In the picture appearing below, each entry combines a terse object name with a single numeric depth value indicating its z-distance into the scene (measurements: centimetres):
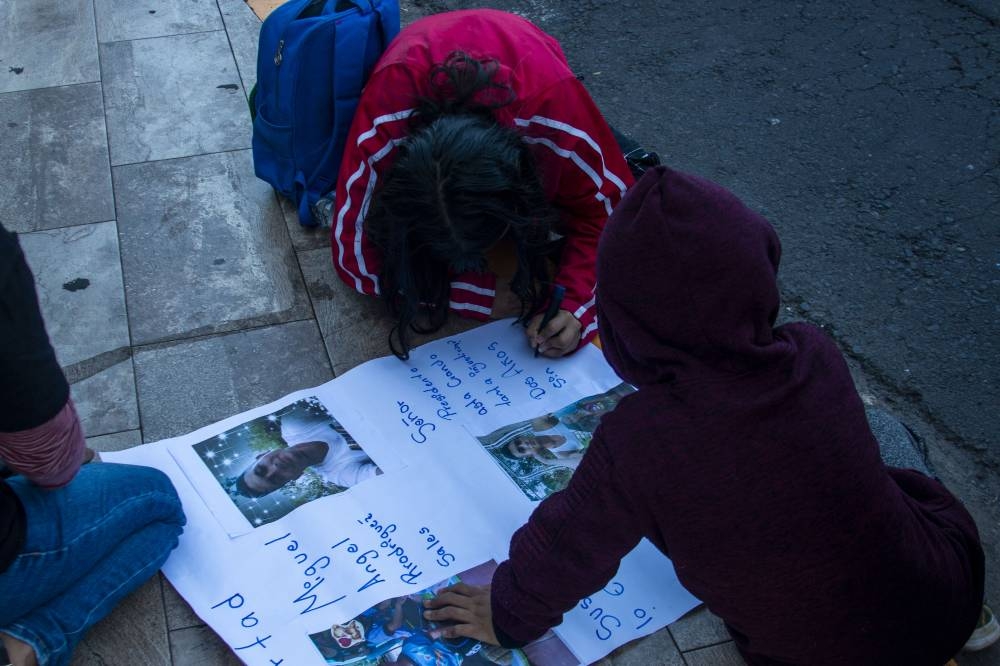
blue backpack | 195
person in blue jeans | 107
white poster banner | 138
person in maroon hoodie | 100
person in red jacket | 154
